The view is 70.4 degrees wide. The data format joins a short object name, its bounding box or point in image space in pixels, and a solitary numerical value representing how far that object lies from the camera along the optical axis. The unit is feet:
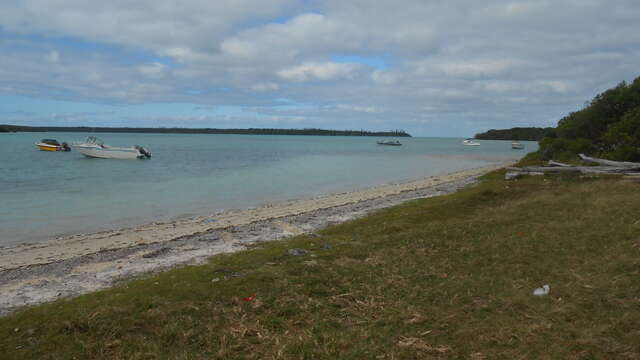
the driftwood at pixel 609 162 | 66.07
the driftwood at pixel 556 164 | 75.56
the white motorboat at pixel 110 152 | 198.59
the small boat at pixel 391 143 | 507.71
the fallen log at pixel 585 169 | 65.92
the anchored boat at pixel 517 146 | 435.94
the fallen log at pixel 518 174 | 74.48
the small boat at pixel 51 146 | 251.39
